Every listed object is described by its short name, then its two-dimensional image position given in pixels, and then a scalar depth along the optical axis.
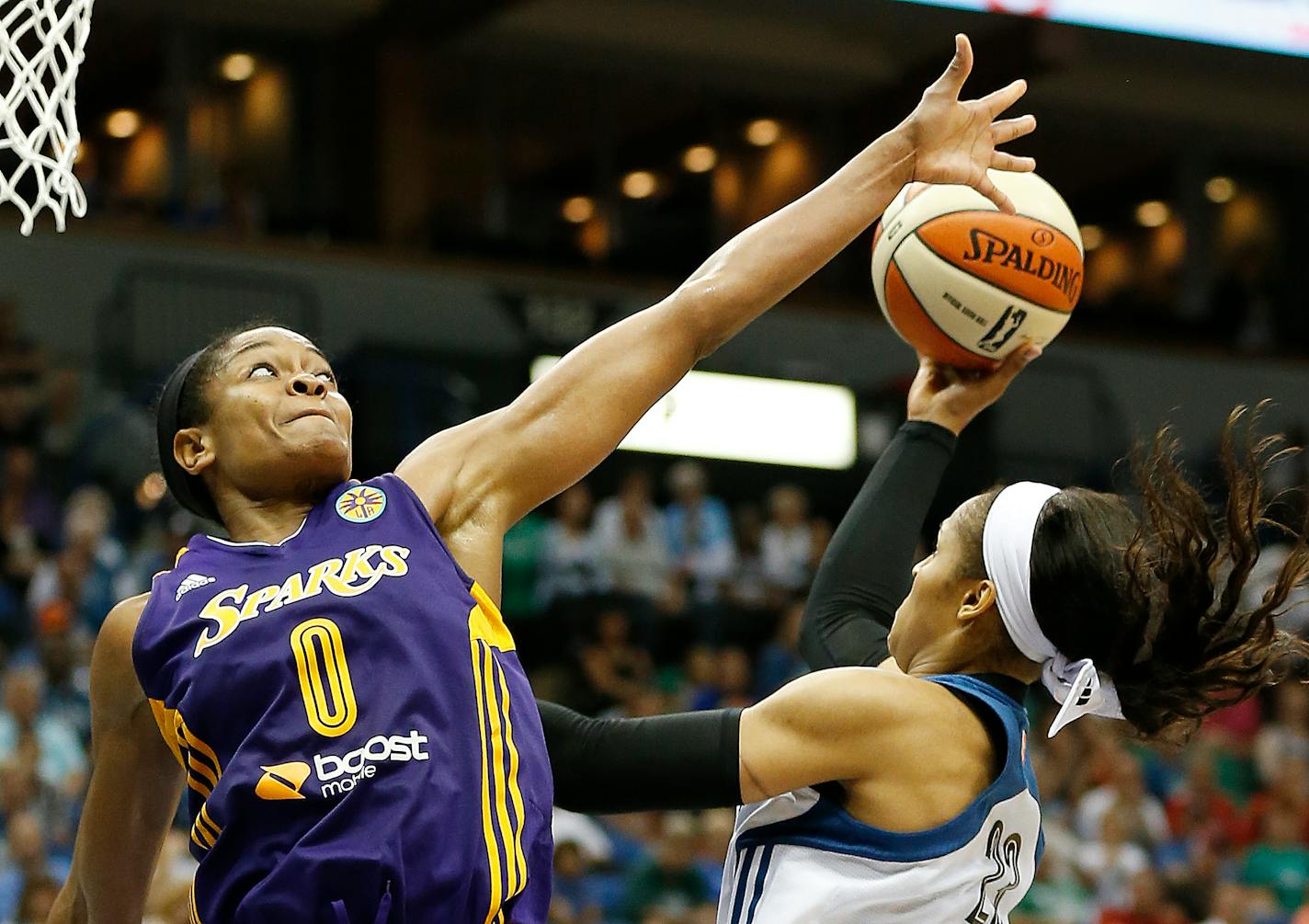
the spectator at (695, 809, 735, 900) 8.59
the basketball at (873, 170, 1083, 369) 3.27
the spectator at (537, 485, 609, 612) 10.28
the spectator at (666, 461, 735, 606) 11.10
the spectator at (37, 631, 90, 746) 8.47
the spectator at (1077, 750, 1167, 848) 9.71
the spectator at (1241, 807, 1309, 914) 9.56
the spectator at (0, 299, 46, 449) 9.88
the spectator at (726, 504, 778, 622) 10.98
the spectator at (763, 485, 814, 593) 11.24
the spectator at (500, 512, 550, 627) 10.29
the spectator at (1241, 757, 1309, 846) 10.07
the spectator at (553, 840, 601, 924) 8.07
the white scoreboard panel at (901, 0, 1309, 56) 10.07
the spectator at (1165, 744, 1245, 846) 10.12
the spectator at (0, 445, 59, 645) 8.87
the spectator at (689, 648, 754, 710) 9.91
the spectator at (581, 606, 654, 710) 9.71
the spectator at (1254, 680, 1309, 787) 10.72
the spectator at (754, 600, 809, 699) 10.34
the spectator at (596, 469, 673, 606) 10.74
